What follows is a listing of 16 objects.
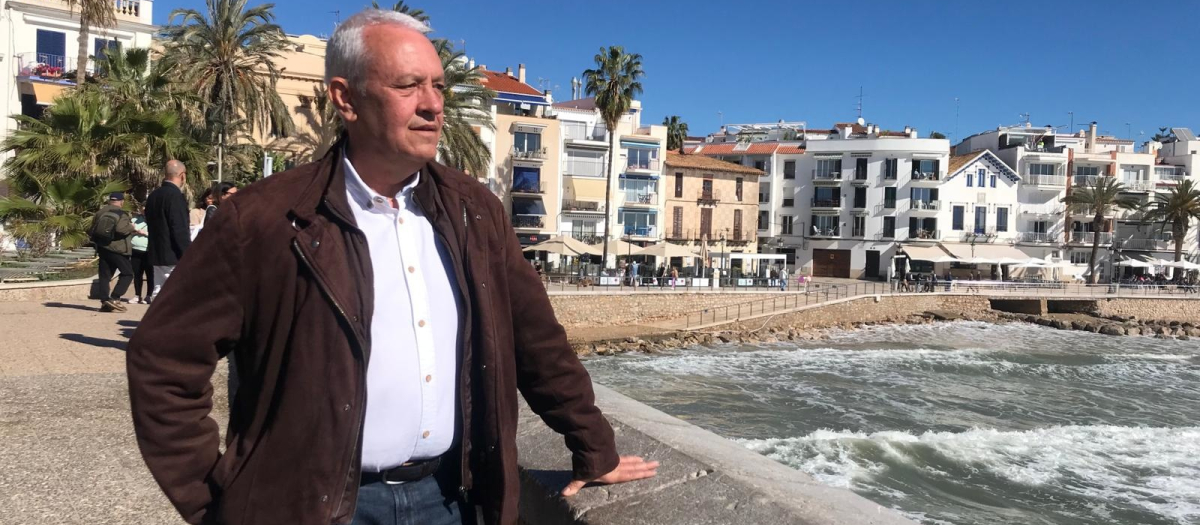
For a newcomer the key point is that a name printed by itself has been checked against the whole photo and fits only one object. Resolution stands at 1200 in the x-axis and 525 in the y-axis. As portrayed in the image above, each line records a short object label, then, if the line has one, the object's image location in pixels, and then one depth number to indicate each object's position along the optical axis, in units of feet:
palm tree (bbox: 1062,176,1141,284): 188.85
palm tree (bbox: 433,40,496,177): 109.29
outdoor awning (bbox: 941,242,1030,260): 184.44
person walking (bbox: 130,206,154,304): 32.55
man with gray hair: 5.21
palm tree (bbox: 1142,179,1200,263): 193.06
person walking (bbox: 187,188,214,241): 24.09
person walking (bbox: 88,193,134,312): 31.19
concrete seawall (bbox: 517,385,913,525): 7.66
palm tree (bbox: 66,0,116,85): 68.69
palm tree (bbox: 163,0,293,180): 89.20
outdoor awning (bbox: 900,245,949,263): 181.49
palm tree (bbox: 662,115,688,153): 232.94
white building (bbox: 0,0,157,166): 100.73
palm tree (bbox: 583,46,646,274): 139.85
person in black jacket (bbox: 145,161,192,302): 23.06
